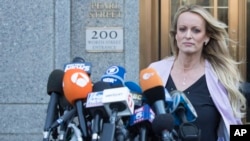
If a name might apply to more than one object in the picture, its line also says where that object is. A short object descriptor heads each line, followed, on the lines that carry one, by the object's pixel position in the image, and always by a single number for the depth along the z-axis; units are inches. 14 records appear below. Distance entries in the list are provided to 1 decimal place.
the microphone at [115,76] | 93.3
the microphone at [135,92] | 92.2
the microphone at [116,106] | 81.8
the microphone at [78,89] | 86.8
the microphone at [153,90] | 90.5
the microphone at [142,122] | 87.2
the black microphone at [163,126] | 84.4
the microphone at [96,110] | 83.3
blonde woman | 113.7
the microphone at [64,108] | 88.6
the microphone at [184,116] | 89.3
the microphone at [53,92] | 90.7
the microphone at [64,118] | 88.3
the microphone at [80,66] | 94.0
